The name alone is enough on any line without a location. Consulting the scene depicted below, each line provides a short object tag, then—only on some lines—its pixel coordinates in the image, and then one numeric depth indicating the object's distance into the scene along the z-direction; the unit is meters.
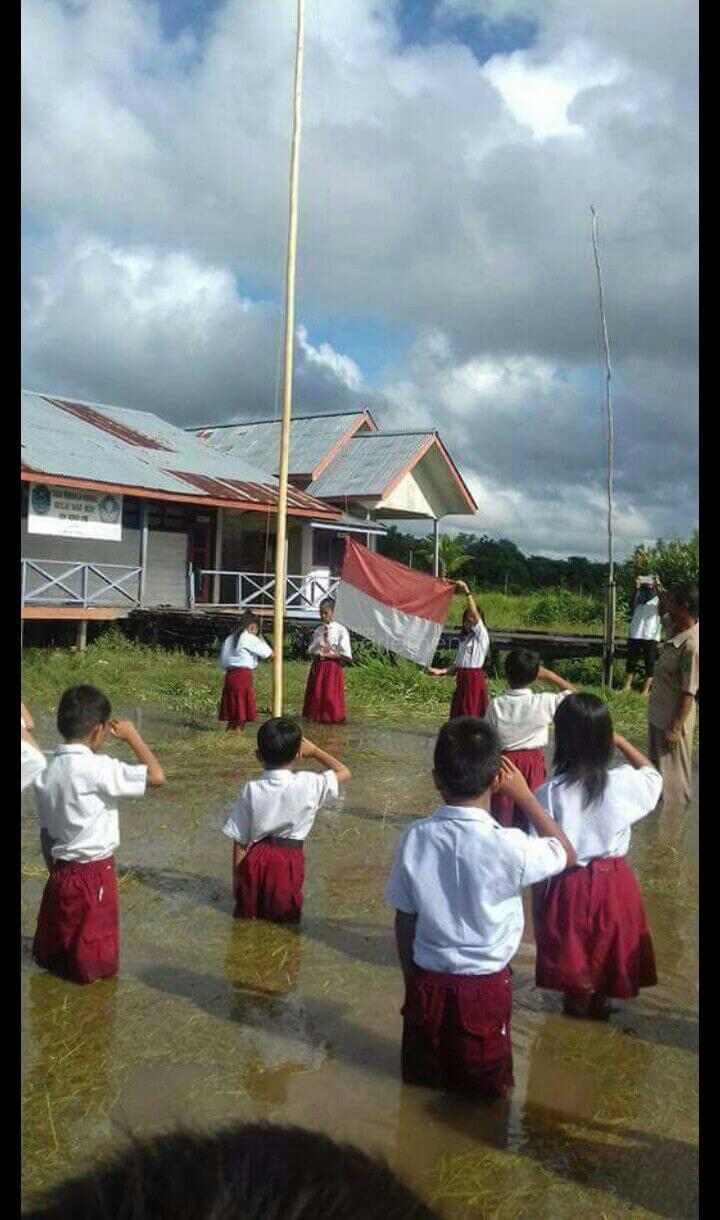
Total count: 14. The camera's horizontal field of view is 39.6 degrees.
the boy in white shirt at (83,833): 4.15
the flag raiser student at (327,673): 12.05
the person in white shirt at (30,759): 3.55
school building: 18.36
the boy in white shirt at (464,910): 3.21
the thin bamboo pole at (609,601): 13.06
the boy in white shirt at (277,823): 5.06
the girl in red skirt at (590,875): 4.07
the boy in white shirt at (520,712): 5.99
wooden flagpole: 7.18
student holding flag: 10.22
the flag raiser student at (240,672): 11.21
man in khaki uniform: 6.90
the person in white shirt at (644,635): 14.95
